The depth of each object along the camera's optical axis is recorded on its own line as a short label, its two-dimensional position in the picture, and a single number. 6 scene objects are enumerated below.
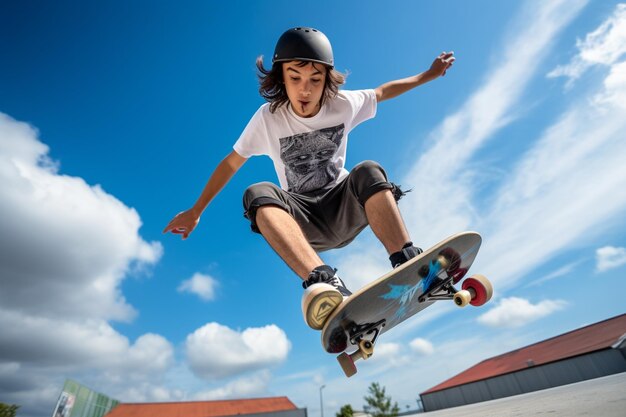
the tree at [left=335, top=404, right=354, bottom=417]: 37.36
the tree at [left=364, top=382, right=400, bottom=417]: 38.22
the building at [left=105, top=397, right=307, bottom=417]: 35.53
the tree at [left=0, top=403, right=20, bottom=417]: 34.69
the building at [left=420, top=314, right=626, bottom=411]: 28.22
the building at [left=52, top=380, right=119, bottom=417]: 24.64
